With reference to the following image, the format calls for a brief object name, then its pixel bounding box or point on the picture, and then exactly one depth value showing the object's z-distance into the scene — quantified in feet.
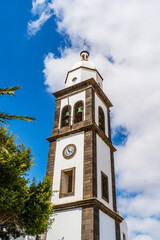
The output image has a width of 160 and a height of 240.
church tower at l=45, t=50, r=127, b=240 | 56.95
